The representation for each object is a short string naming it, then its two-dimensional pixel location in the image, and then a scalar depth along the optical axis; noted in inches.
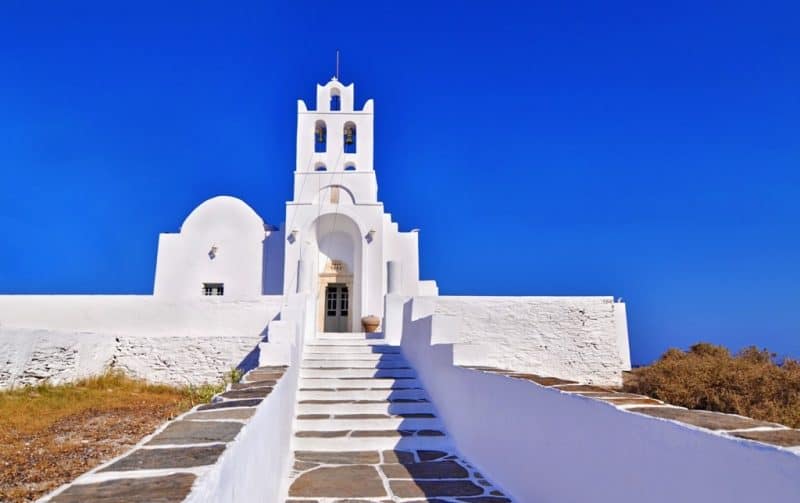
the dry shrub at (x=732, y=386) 275.9
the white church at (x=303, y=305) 396.5
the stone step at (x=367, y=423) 217.9
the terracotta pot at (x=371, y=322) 529.8
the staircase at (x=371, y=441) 152.7
